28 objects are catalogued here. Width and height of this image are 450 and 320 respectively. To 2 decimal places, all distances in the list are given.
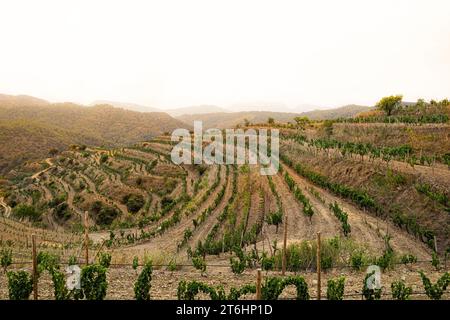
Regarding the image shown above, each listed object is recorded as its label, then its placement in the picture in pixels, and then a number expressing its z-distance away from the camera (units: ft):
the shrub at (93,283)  30.68
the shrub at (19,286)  30.17
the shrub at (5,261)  40.22
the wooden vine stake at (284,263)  39.47
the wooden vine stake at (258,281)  24.43
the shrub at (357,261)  41.27
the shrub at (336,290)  30.04
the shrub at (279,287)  30.37
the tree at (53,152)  244.83
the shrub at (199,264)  41.02
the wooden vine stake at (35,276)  29.65
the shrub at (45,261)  36.46
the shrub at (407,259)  44.65
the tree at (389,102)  147.95
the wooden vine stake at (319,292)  30.67
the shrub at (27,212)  118.32
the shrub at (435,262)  42.86
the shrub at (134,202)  119.14
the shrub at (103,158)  177.37
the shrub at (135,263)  40.16
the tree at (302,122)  178.40
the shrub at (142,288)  30.83
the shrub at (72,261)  41.01
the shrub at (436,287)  31.45
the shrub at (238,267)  40.45
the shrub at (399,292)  30.66
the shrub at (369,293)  31.07
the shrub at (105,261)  41.98
